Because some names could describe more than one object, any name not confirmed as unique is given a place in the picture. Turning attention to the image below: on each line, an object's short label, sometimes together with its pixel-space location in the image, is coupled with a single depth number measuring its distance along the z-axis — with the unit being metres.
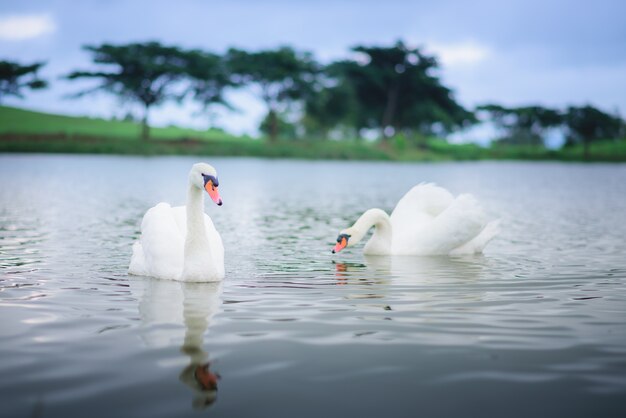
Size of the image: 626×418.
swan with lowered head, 11.98
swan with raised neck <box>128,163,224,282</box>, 8.77
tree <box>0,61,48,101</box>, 75.69
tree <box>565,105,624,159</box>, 94.62
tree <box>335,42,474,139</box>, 85.31
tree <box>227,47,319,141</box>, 76.94
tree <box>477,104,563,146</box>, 100.06
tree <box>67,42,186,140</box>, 72.44
